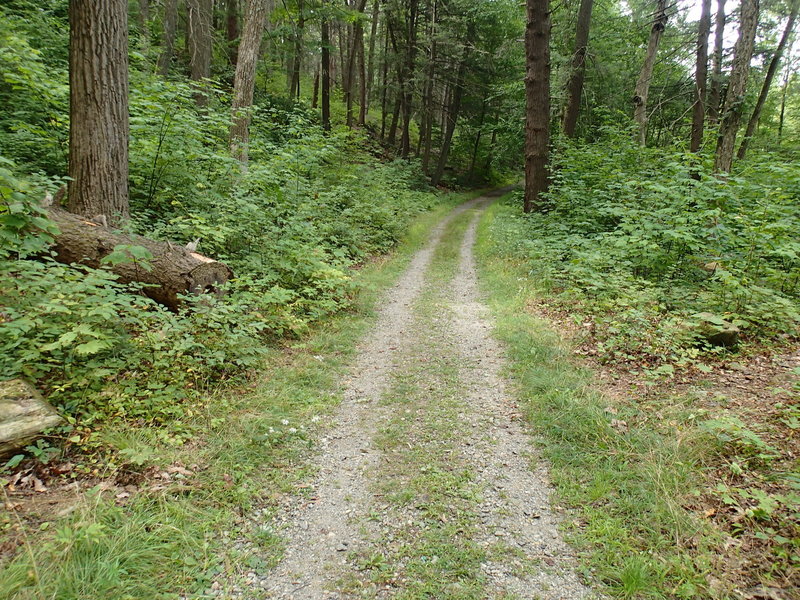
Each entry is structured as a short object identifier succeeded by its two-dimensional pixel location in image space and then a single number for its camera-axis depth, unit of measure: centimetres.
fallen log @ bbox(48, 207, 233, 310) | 500
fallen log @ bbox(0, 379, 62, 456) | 297
